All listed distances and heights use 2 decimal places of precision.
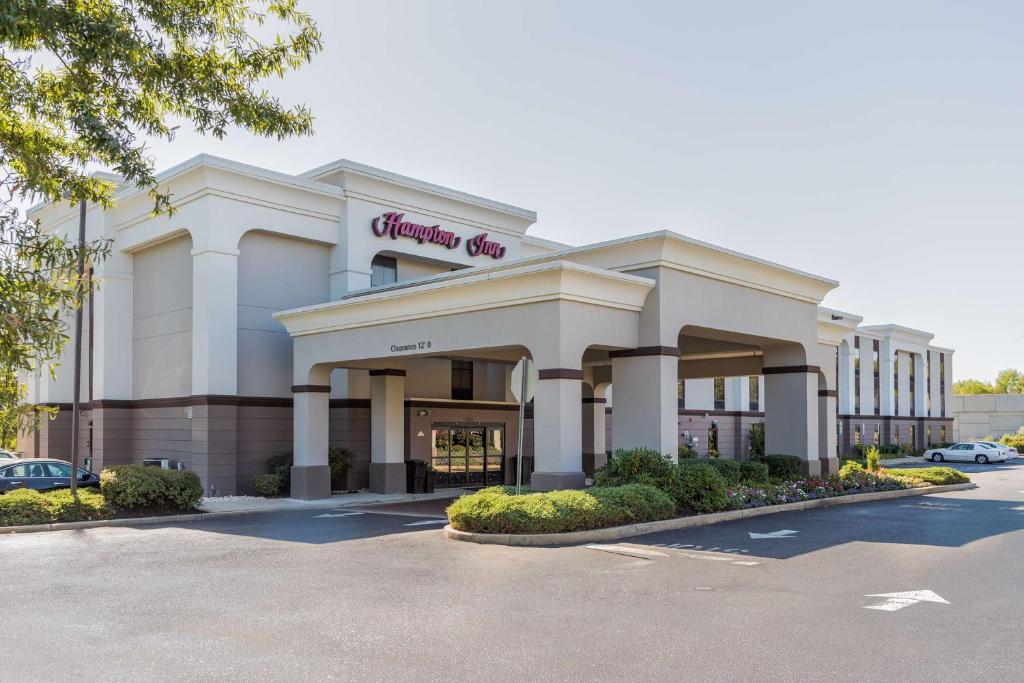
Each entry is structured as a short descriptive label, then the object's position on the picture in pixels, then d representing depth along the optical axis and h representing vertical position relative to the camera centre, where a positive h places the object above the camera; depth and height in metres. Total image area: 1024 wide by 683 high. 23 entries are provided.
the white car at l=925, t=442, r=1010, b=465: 52.44 -4.58
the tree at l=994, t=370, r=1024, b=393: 137.51 -0.54
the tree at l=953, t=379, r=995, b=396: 135.25 -1.45
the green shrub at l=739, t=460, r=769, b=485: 21.22 -2.25
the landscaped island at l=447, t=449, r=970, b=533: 14.82 -2.26
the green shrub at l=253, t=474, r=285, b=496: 23.94 -2.84
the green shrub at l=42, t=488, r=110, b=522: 17.88 -2.62
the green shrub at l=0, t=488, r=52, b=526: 17.22 -2.57
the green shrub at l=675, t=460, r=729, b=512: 17.48 -2.22
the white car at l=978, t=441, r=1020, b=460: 53.44 -4.35
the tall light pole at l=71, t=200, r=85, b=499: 19.06 -0.36
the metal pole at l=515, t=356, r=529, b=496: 16.06 -0.15
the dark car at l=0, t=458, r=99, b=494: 21.81 -2.39
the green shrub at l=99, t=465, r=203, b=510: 18.97 -2.35
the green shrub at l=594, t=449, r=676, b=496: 17.55 -1.85
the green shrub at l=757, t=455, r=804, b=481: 23.27 -2.34
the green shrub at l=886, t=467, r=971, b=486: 27.00 -3.03
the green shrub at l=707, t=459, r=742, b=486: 20.19 -2.09
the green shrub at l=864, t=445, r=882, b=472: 27.73 -2.60
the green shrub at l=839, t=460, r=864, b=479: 24.22 -2.61
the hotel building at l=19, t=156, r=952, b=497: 19.05 +1.21
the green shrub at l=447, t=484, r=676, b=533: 14.65 -2.26
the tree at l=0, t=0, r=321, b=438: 9.80 +3.81
